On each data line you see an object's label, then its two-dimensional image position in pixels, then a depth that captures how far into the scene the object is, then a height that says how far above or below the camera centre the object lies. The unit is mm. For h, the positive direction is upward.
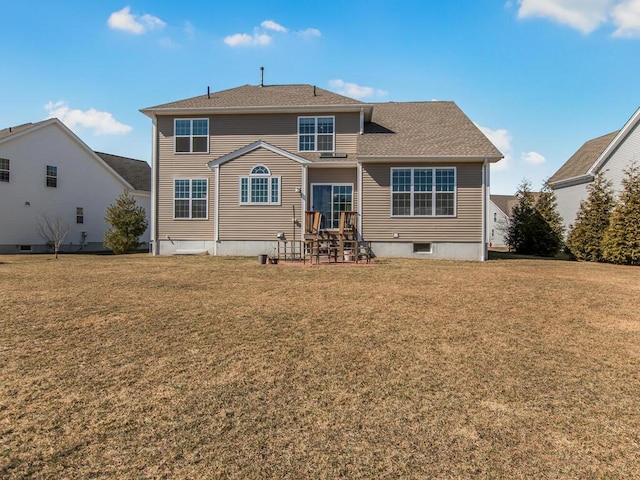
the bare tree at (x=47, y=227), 21609 +624
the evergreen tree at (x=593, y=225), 16359 +697
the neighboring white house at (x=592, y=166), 18281 +4075
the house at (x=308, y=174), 15758 +2735
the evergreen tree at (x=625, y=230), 14750 +454
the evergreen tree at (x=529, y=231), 19812 +575
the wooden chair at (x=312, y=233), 14453 +250
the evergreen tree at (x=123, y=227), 19234 +571
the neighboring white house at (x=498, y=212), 42444 +3470
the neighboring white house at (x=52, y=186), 20516 +3078
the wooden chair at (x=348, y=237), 14617 +121
